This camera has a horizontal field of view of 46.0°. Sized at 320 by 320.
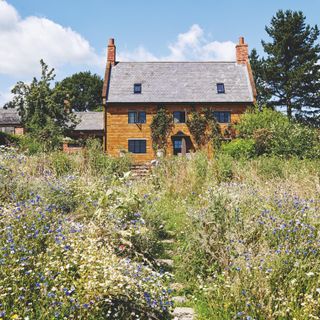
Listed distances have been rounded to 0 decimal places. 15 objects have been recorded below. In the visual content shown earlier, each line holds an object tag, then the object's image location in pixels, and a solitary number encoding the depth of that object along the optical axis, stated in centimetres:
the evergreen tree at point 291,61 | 3594
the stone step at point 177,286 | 473
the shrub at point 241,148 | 1884
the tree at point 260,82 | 3719
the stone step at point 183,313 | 396
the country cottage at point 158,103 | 2994
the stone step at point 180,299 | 439
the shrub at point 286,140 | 1689
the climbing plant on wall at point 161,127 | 3002
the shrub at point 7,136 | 2712
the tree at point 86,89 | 5600
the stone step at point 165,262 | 535
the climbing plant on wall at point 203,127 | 2988
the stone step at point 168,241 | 630
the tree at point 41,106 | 2702
